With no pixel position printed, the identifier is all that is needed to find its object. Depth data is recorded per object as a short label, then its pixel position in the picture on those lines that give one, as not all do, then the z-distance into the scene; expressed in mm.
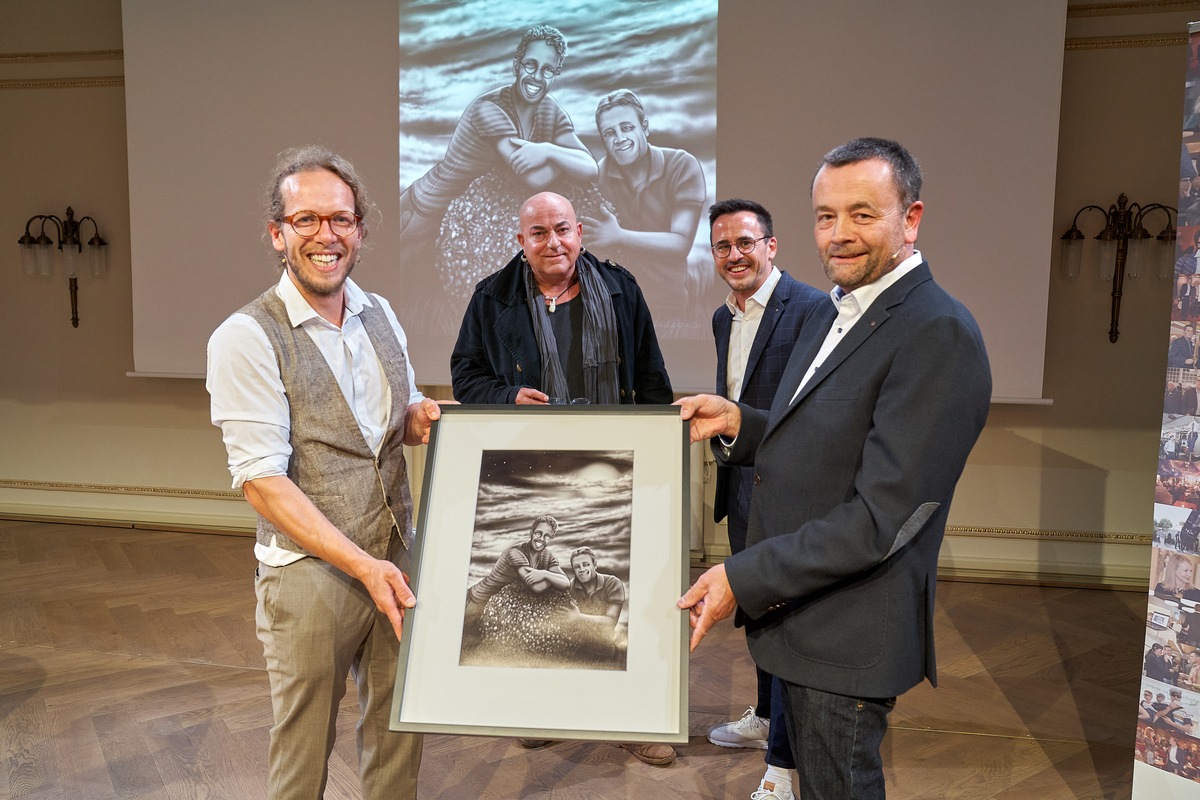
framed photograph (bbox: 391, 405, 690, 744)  1509
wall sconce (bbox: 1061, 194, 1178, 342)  4633
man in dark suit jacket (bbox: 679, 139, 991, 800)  1435
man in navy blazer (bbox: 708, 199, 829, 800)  2801
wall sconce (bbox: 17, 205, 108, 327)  5875
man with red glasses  1668
